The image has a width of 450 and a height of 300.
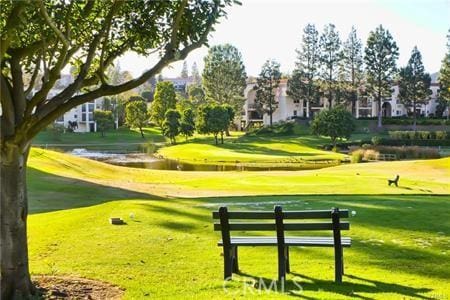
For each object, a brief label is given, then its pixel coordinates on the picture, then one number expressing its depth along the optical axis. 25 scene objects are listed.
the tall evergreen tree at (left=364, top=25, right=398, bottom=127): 98.06
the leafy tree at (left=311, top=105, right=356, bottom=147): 79.44
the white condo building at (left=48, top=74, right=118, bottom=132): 129.75
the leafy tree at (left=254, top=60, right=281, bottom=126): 109.25
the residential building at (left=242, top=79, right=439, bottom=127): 122.12
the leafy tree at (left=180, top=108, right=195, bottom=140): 95.56
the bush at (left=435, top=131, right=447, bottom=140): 83.12
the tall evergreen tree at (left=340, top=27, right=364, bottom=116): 106.62
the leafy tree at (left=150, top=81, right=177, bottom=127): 106.19
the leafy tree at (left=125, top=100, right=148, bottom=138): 106.62
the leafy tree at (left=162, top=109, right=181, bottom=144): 93.31
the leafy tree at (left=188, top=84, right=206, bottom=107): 132.34
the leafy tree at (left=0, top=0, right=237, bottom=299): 7.72
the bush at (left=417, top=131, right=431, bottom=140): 82.50
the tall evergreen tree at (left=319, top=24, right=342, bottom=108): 106.12
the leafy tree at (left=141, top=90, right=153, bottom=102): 163.62
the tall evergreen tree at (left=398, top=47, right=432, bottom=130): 102.25
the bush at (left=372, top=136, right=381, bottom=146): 78.38
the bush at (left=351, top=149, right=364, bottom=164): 65.56
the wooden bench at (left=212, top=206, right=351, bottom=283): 8.50
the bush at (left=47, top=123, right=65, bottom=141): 101.19
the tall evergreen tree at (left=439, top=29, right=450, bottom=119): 93.19
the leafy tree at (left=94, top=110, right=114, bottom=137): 111.31
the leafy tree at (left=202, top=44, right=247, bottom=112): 115.69
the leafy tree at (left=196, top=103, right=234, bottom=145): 90.62
